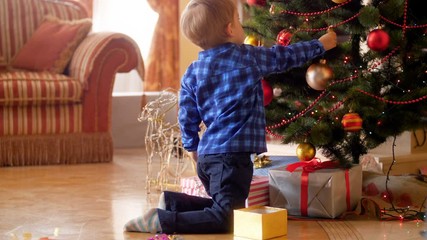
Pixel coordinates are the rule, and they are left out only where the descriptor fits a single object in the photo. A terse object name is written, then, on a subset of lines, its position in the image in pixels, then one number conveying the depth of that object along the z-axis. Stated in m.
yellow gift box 2.21
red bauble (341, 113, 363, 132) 2.59
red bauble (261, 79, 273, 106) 2.81
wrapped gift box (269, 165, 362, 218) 2.58
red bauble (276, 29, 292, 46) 2.79
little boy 2.36
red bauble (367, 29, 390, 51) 2.57
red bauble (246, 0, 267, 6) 2.92
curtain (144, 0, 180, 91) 5.84
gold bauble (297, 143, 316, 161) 2.69
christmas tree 2.65
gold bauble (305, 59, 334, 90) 2.65
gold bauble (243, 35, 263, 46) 2.93
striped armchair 4.29
